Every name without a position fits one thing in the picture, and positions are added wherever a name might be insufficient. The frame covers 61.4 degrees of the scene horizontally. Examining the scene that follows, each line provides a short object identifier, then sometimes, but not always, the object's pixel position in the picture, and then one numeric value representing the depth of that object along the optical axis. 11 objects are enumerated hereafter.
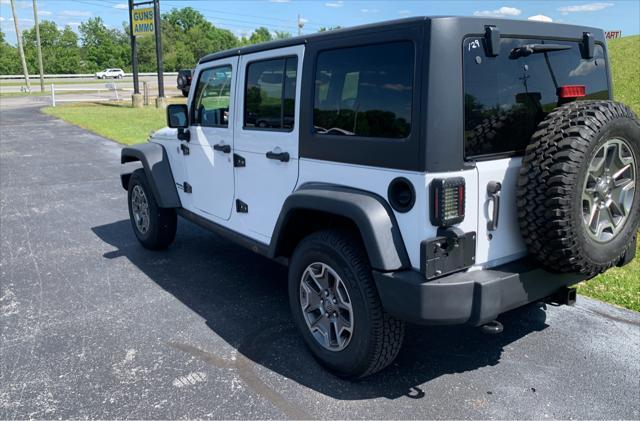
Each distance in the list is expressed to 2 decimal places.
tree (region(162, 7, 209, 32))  107.50
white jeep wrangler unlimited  2.66
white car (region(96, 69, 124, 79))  63.72
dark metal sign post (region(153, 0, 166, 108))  22.48
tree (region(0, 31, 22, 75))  72.00
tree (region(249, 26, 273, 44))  103.56
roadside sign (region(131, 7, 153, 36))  23.97
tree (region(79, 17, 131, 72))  79.25
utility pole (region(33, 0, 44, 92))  42.37
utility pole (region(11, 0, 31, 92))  41.53
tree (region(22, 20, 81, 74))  74.62
